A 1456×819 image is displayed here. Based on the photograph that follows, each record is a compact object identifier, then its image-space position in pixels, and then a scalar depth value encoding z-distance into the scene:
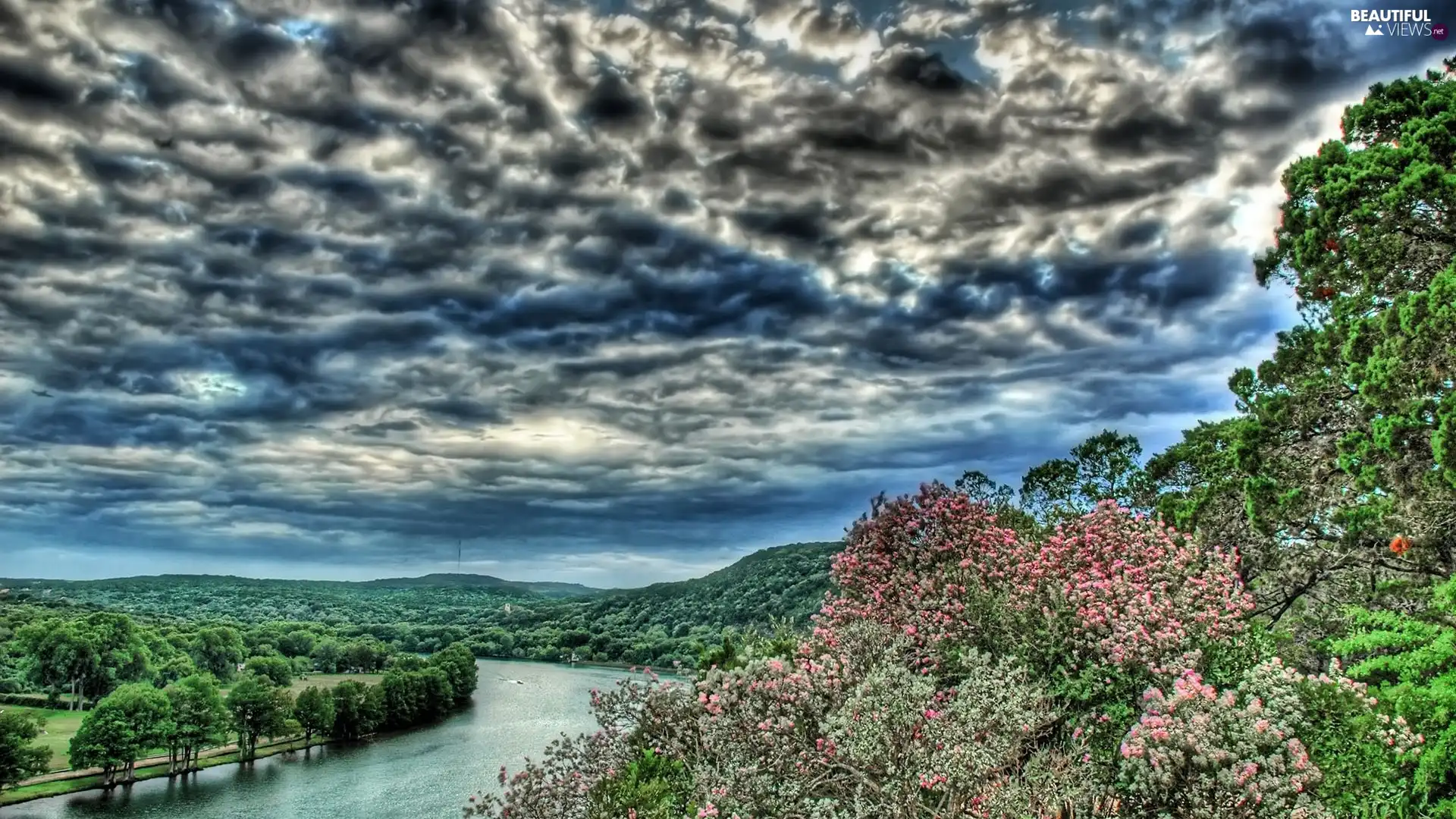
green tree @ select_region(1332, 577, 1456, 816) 9.49
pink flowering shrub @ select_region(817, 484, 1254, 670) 11.34
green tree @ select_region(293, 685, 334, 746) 65.19
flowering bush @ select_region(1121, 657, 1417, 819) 7.09
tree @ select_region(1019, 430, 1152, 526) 23.19
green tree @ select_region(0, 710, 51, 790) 46.94
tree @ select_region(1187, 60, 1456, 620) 10.98
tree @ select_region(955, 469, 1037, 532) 16.02
